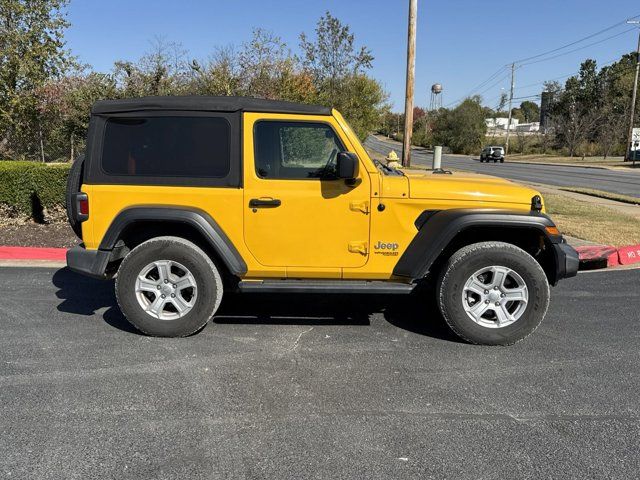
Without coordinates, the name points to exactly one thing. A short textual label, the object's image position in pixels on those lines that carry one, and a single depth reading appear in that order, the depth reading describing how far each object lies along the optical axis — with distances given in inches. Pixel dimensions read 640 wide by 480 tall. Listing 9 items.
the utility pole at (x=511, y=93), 2891.7
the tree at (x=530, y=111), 6308.6
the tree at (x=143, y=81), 450.9
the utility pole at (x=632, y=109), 1722.4
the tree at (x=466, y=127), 2933.1
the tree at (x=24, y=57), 518.0
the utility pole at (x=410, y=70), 543.8
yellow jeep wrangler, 165.6
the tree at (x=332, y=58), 589.6
